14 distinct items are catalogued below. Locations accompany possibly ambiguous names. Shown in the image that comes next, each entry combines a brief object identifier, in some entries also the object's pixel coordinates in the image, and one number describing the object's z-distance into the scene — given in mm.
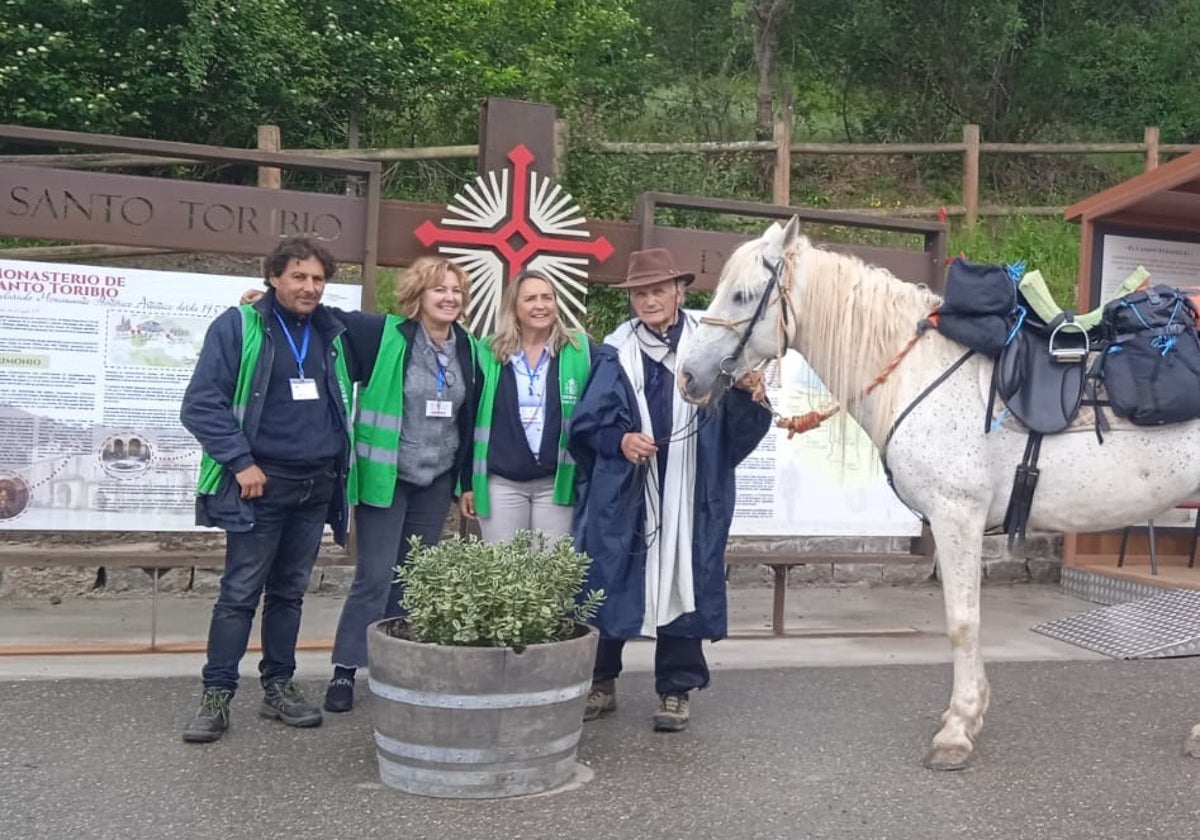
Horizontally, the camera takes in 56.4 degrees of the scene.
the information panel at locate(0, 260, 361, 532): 5219
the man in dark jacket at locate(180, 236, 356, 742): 3943
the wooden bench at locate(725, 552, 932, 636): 5824
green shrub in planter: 3555
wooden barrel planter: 3494
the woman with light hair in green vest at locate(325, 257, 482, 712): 4270
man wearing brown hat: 4145
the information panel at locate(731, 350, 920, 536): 6227
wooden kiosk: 7229
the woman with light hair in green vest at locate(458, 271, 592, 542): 4309
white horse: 4000
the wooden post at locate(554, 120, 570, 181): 8900
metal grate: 5672
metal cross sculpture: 5625
